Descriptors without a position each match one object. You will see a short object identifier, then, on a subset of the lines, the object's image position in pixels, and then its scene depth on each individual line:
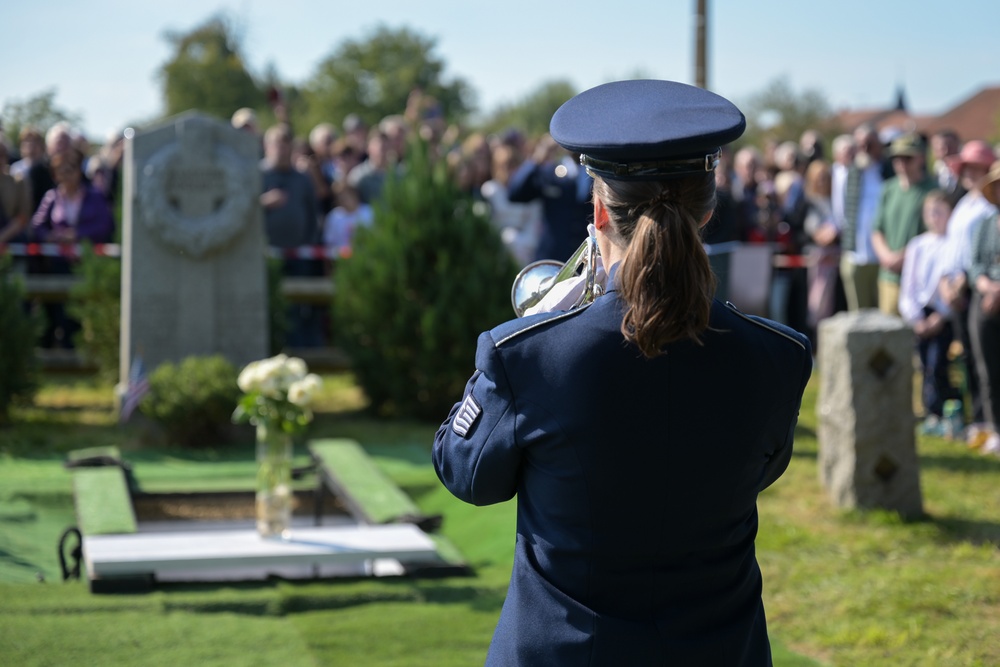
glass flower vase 6.12
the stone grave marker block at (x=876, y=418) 7.12
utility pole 13.91
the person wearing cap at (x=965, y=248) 9.18
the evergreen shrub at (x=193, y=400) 8.88
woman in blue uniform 2.11
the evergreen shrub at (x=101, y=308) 10.23
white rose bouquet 6.13
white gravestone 9.51
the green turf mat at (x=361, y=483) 6.80
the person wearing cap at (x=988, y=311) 8.48
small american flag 9.04
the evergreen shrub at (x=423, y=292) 9.73
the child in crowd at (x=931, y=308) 9.73
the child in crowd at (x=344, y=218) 12.49
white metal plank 5.63
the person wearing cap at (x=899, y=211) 10.96
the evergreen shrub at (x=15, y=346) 9.28
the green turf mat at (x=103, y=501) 6.32
